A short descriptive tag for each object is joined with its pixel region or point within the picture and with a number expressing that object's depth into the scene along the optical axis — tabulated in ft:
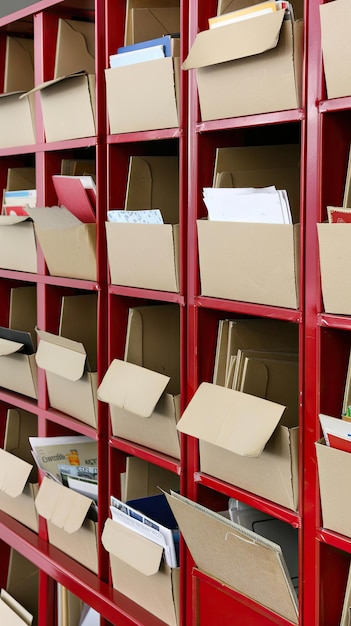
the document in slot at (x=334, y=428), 5.11
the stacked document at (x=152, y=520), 6.86
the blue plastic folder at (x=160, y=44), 6.63
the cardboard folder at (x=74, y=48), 8.30
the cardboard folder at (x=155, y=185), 7.30
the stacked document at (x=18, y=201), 8.95
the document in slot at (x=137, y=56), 6.69
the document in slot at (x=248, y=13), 5.47
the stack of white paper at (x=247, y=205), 5.58
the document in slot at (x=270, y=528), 6.36
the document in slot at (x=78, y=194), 7.66
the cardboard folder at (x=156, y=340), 7.38
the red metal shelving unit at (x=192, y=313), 5.33
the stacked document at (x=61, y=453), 8.46
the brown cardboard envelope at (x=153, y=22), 7.30
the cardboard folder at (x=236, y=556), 5.66
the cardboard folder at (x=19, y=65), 9.48
